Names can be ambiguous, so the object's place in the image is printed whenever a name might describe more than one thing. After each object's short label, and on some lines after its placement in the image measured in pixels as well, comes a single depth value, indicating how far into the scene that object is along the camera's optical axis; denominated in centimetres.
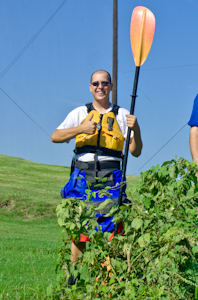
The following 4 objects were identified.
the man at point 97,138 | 691
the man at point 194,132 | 684
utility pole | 2161
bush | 472
